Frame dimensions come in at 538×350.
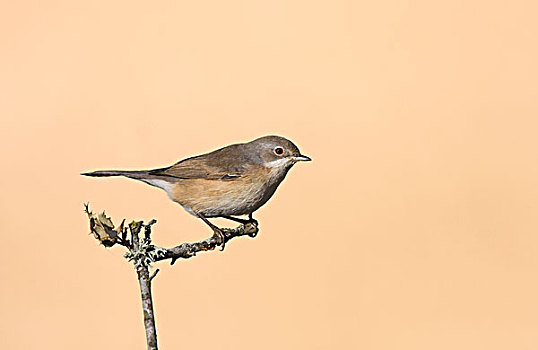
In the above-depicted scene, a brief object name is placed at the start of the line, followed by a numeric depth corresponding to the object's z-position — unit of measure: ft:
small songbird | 13.75
